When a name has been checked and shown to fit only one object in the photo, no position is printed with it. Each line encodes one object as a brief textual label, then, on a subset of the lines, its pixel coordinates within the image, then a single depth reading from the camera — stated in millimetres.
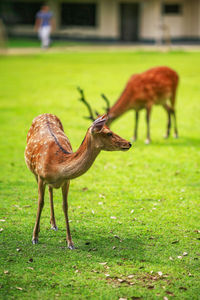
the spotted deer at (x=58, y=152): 5414
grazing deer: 10836
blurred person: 32031
